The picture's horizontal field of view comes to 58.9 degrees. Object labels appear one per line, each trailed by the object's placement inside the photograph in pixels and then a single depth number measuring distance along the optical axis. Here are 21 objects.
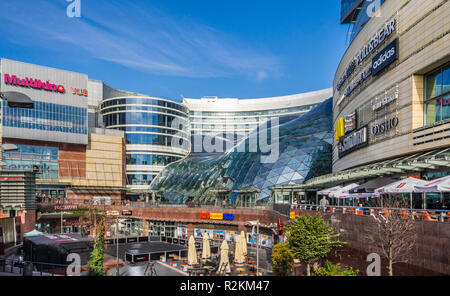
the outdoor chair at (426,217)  17.51
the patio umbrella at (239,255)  32.69
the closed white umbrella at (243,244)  34.06
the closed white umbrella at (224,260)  30.28
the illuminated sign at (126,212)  62.43
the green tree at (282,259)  24.56
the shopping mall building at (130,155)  56.66
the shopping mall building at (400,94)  24.95
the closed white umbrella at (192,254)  32.24
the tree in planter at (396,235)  17.34
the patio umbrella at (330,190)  34.22
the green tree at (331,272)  18.73
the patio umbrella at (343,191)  30.71
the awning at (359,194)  26.60
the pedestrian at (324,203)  29.22
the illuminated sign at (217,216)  50.69
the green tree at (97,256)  27.56
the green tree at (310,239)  23.44
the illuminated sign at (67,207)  65.34
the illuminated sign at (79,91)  80.03
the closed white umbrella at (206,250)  34.53
